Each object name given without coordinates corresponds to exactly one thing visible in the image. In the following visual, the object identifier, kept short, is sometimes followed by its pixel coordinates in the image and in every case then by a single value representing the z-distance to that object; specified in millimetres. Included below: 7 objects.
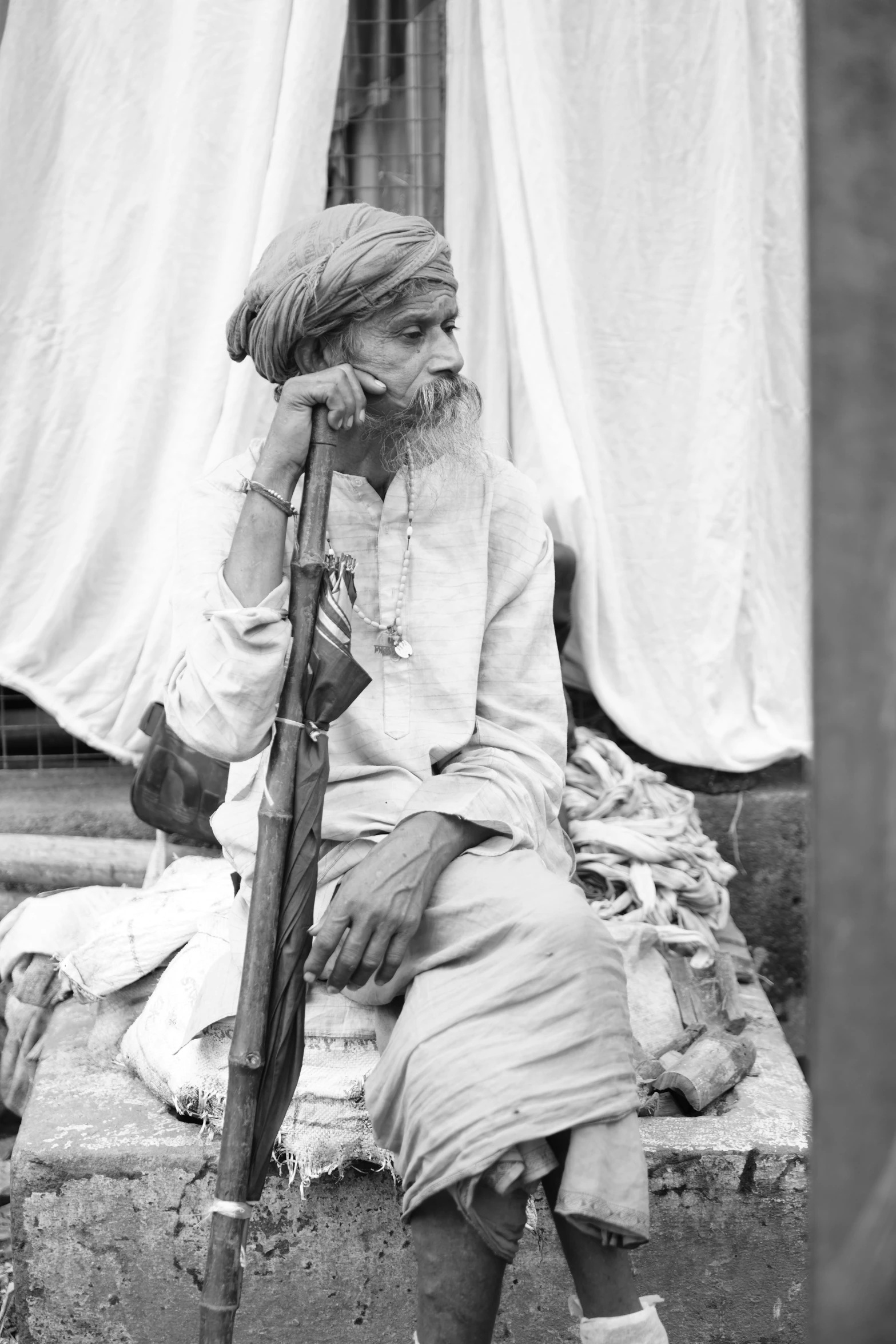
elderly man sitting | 1983
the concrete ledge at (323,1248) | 2479
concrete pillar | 798
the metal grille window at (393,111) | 3924
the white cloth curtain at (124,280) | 3561
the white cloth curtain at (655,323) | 3648
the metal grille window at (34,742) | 4188
